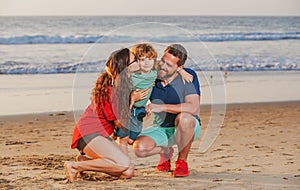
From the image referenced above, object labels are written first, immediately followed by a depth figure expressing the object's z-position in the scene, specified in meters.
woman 4.85
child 4.89
